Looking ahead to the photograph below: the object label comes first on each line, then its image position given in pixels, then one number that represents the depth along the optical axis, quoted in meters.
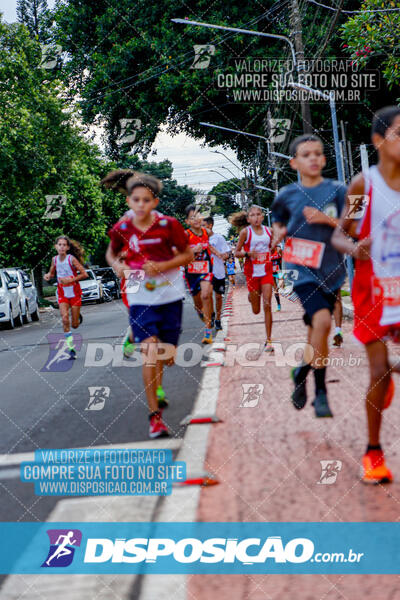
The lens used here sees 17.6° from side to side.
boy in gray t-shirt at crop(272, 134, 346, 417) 6.06
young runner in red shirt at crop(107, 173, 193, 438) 6.89
